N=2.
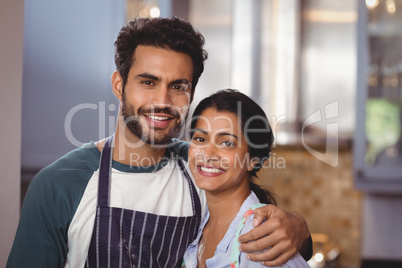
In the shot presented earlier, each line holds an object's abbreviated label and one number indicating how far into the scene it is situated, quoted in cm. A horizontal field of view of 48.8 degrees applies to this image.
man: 111
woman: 124
